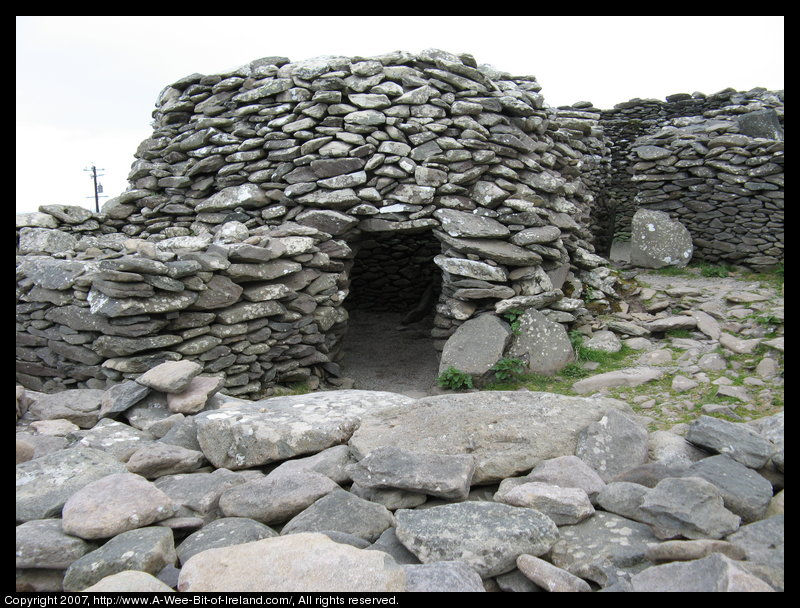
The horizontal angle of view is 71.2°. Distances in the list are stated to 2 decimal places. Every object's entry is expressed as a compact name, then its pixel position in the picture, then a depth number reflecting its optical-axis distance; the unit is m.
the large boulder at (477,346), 6.92
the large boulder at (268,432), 3.61
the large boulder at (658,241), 10.35
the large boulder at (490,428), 3.29
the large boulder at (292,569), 2.10
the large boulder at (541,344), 7.04
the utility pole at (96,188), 20.95
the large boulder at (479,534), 2.37
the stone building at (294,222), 6.26
